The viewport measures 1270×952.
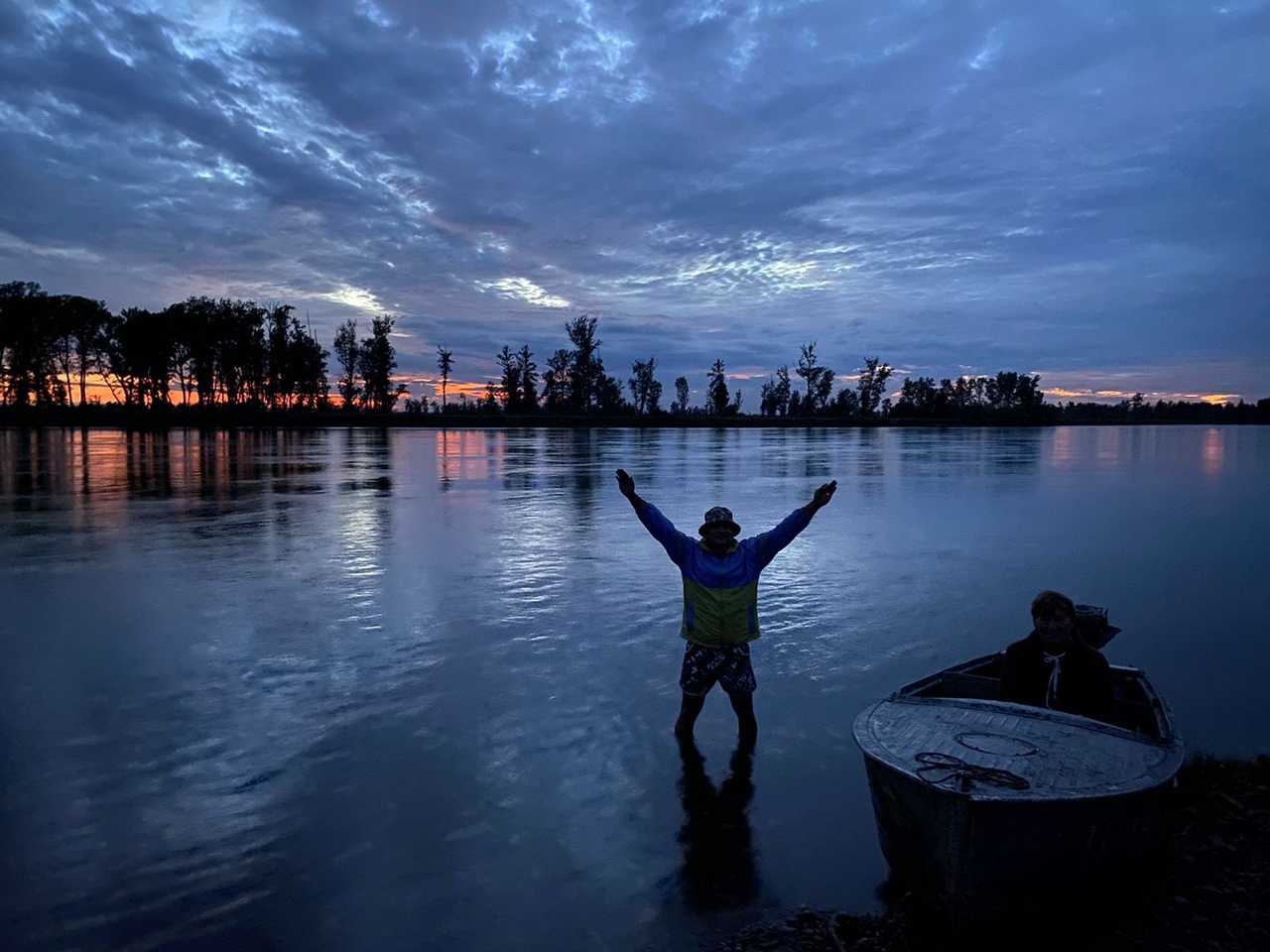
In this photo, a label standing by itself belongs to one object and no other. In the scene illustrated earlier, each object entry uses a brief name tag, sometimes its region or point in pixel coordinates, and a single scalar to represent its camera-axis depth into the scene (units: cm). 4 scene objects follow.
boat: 386
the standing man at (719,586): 581
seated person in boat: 516
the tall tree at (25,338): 8523
